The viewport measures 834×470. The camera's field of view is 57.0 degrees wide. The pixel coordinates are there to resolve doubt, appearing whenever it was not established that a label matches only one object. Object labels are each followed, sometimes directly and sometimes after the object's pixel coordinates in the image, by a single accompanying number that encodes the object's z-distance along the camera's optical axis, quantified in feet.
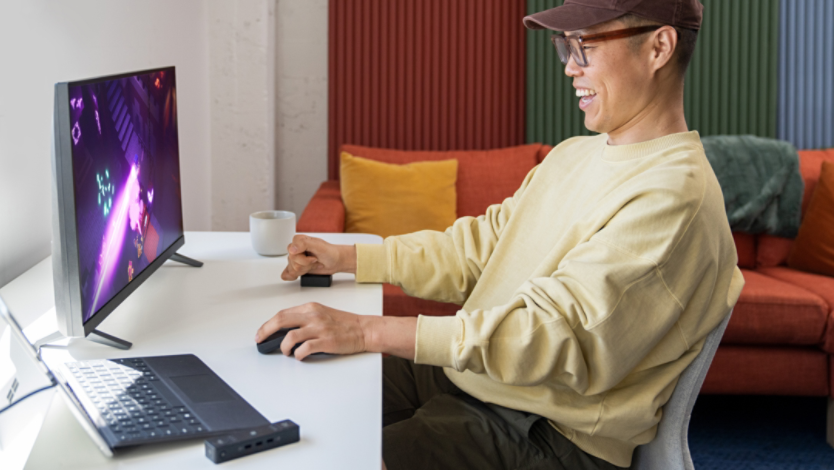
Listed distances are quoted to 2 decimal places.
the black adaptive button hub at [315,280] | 4.82
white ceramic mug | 5.49
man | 3.58
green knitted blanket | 9.43
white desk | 2.69
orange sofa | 7.94
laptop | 2.73
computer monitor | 3.25
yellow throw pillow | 9.93
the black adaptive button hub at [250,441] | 2.64
